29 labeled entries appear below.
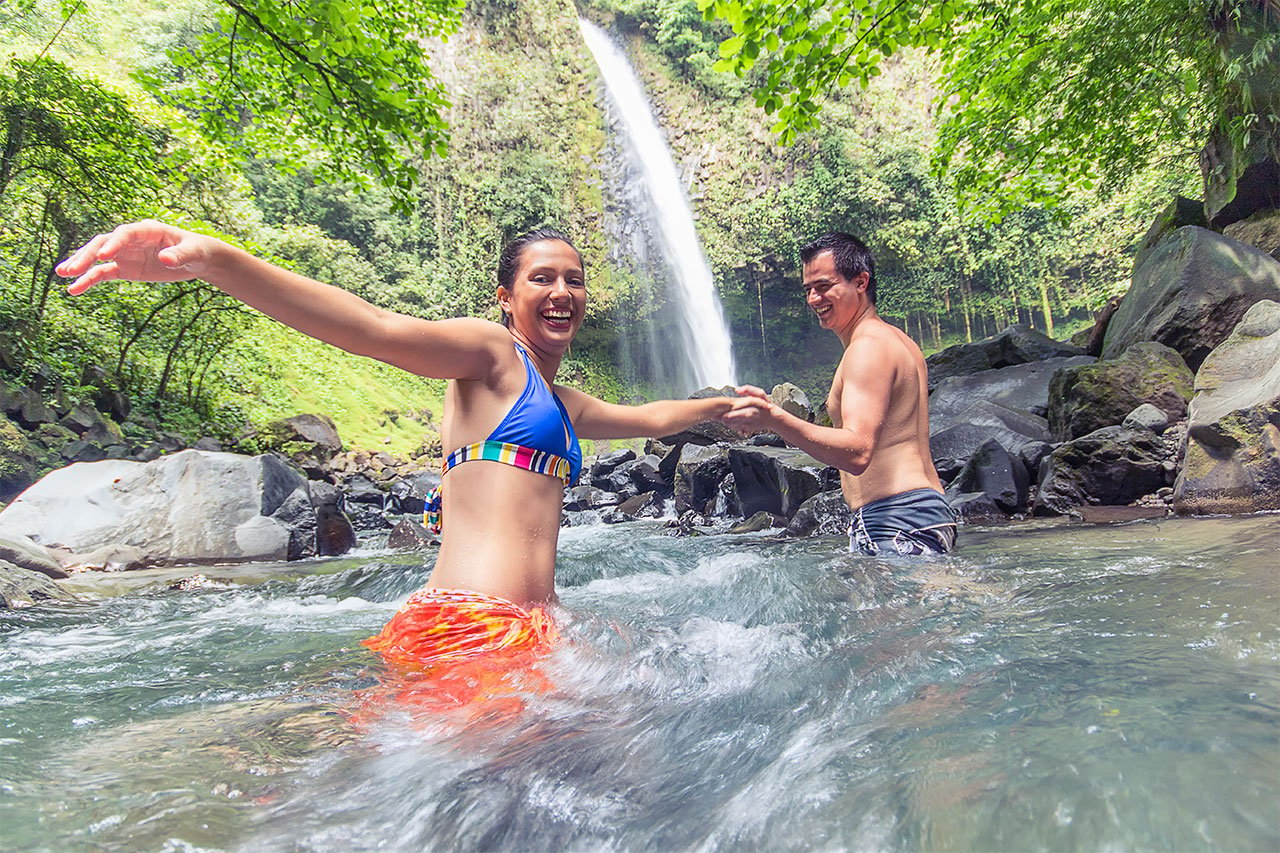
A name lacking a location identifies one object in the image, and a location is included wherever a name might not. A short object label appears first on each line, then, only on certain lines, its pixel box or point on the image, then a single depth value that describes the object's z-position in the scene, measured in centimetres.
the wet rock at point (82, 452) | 999
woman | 190
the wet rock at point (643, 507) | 1120
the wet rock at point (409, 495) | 1331
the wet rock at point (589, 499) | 1259
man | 325
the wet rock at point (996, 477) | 631
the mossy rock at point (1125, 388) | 666
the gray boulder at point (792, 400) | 1167
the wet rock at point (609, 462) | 1479
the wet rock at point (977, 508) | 619
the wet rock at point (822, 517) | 659
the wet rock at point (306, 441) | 1512
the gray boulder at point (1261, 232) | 845
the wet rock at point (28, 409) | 1022
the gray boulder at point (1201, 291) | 730
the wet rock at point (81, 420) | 1097
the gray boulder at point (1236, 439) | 428
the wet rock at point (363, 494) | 1341
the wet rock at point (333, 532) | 804
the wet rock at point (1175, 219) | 1020
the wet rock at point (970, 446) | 709
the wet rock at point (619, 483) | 1309
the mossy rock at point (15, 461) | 888
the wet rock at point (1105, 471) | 576
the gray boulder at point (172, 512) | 698
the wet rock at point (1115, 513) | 493
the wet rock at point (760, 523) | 784
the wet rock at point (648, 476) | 1250
